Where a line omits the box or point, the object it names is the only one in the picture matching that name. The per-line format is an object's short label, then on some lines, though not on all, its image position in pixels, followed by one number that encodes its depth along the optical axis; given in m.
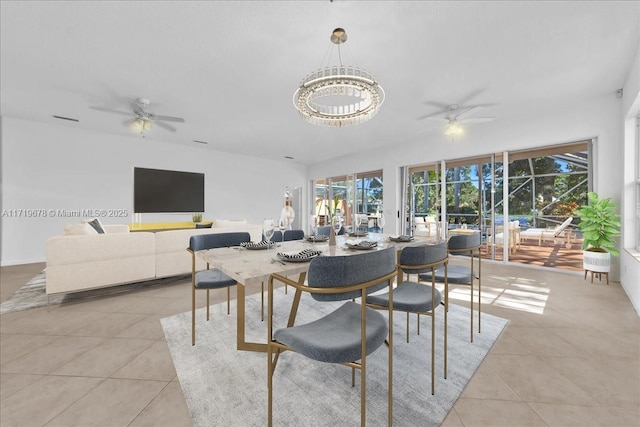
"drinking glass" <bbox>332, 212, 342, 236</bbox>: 2.20
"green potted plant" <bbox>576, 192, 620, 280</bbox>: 3.40
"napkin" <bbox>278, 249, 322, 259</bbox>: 1.40
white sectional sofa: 2.68
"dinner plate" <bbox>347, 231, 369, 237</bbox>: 2.56
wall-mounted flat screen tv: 6.16
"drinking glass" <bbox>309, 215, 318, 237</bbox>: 2.30
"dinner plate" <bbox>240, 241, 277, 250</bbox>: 1.83
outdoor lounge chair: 4.97
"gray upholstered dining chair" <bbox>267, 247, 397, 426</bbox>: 1.03
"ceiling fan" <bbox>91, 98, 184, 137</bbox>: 3.91
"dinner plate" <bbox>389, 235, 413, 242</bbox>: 2.24
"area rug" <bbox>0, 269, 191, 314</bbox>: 2.75
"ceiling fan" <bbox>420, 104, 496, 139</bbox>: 3.99
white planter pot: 3.49
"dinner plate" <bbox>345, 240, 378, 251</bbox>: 1.83
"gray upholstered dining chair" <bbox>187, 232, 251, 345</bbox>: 1.96
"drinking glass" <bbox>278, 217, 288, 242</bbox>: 2.08
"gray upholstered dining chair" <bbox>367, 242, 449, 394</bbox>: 1.46
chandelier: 2.13
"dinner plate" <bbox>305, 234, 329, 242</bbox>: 2.24
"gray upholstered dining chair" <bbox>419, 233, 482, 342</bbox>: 1.93
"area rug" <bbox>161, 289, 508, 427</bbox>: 1.28
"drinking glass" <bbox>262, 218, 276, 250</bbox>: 1.88
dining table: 1.23
